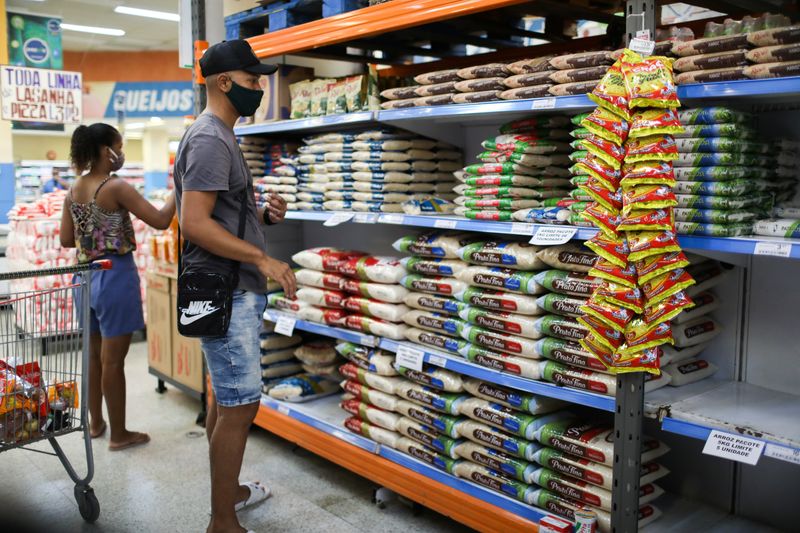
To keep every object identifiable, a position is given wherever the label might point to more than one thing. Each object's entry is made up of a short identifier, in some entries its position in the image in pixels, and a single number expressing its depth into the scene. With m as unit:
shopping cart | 2.85
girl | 3.97
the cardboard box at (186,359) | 4.74
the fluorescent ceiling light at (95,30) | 13.85
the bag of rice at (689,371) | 2.56
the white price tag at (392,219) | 3.22
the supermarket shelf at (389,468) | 2.83
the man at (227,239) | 2.56
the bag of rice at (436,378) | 3.11
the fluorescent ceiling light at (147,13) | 12.43
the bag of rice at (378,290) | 3.40
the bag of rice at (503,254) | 2.79
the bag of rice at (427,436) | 3.11
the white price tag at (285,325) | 3.92
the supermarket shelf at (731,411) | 2.12
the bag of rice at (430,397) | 3.10
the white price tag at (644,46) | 2.17
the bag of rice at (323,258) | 3.78
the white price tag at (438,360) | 3.06
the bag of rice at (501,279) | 2.77
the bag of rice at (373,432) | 3.39
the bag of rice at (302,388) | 4.09
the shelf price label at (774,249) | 1.95
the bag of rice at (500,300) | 2.77
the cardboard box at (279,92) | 4.11
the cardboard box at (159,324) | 5.09
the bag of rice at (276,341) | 4.30
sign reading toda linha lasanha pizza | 8.49
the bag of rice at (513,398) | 2.81
